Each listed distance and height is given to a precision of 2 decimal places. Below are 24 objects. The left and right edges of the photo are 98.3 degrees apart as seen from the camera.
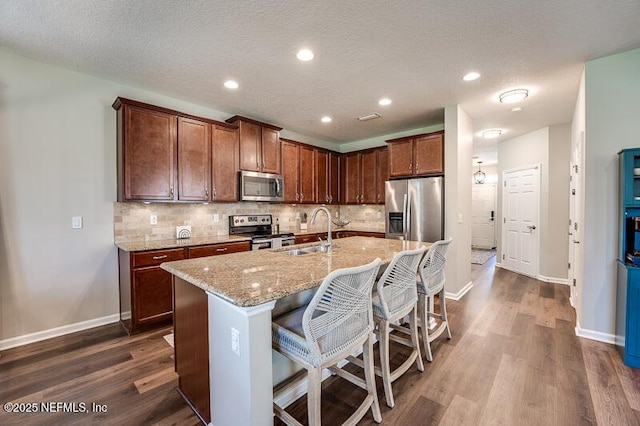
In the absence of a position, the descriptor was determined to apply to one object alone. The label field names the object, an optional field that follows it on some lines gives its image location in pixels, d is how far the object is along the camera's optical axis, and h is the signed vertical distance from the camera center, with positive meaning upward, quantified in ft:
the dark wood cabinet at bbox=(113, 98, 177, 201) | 9.86 +2.18
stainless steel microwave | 13.25 +1.15
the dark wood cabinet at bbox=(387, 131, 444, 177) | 13.44 +2.71
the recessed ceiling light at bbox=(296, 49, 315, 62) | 8.13 +4.64
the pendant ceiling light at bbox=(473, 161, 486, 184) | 27.91 +3.20
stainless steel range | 12.97 -1.14
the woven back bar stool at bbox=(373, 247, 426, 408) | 6.03 -2.14
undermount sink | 8.42 -1.32
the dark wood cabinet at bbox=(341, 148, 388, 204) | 17.07 +2.12
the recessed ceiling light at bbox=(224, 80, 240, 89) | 10.18 +4.70
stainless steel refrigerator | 13.19 -0.04
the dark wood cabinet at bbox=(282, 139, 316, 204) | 15.71 +2.17
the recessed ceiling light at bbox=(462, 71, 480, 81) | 9.50 +4.62
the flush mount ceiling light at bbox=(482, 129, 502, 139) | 16.21 +4.43
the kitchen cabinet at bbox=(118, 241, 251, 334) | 9.28 -2.72
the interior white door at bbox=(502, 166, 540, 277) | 16.83 -0.84
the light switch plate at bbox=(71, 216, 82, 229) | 9.60 -0.40
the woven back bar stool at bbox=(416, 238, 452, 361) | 7.68 -2.11
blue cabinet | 7.45 -1.53
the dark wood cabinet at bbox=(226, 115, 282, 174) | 13.25 +3.24
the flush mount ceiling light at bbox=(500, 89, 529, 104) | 10.82 +4.48
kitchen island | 4.30 -2.05
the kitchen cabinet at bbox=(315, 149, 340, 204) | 17.53 +2.11
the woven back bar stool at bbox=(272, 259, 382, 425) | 4.42 -2.23
